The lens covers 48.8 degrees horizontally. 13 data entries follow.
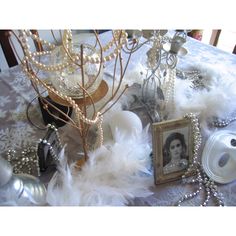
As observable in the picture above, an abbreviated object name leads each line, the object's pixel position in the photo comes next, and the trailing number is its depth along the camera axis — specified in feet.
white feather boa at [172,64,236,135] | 2.31
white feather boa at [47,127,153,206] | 1.73
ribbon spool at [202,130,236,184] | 1.89
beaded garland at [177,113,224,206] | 1.81
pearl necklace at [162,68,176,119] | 2.36
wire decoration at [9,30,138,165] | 1.50
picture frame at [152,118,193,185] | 1.79
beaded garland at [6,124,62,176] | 1.93
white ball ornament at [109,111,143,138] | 2.01
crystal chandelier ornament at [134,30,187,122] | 2.10
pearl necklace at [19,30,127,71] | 1.33
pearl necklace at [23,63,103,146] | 1.51
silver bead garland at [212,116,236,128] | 2.33
